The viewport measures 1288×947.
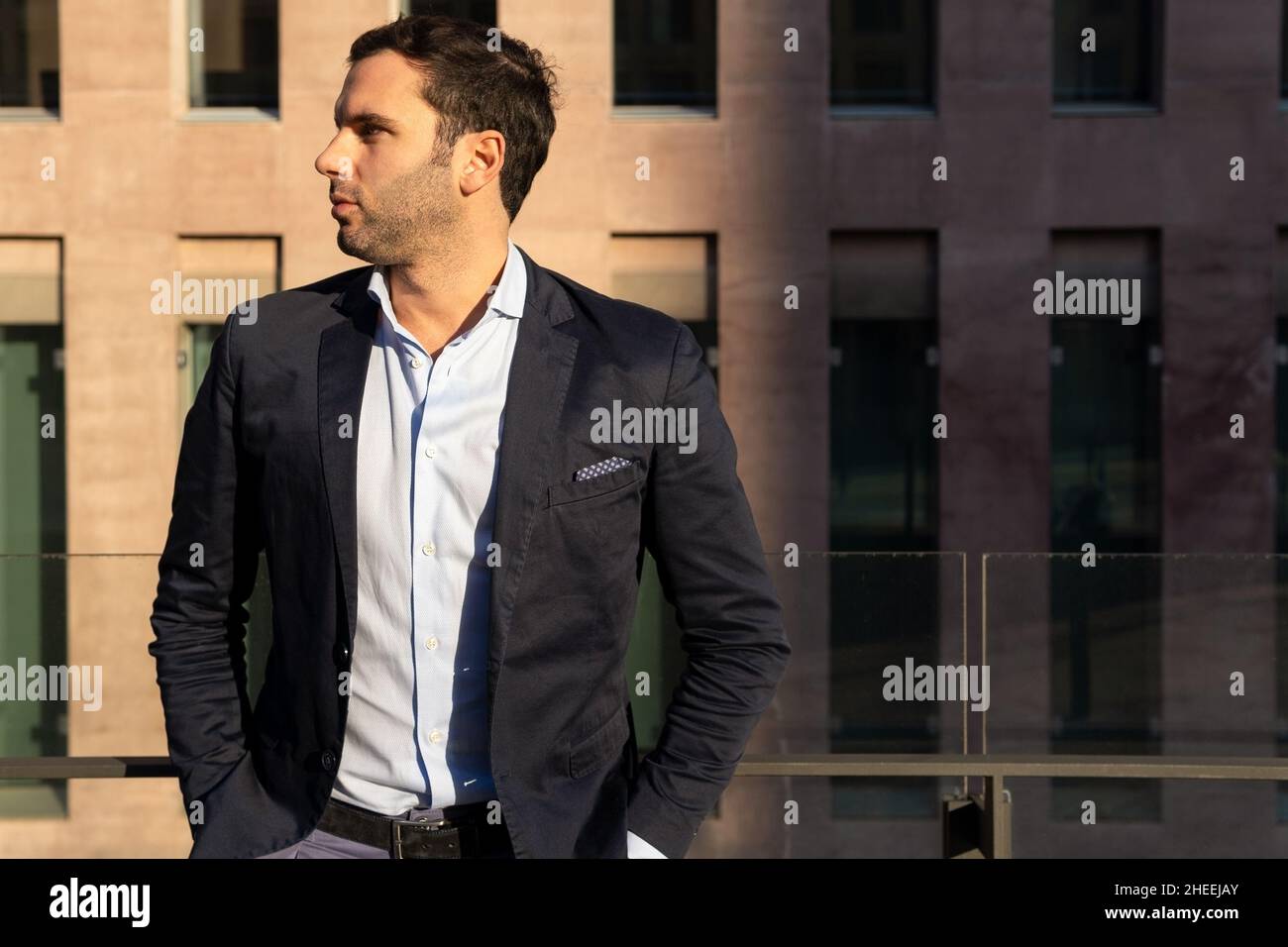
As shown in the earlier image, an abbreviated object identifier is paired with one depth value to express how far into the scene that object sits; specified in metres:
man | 2.73
